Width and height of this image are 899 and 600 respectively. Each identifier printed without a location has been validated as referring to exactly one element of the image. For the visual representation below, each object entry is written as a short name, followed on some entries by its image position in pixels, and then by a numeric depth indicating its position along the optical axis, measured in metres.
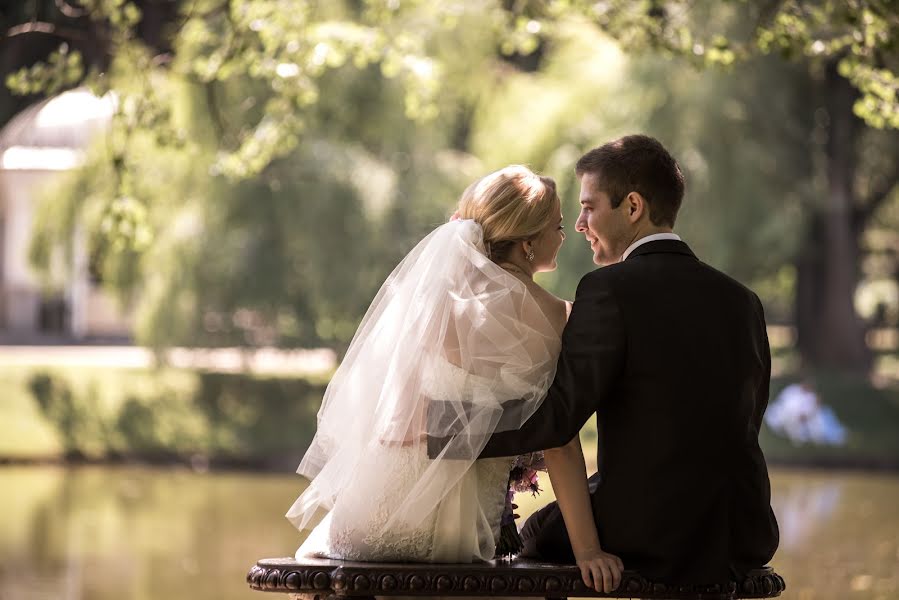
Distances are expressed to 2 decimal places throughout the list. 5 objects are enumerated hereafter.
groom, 6.58
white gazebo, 53.33
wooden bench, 6.57
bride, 6.84
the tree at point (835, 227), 40.56
